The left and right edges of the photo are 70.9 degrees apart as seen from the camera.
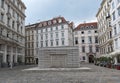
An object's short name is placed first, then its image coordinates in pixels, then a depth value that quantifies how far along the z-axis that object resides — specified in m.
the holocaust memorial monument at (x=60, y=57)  16.23
